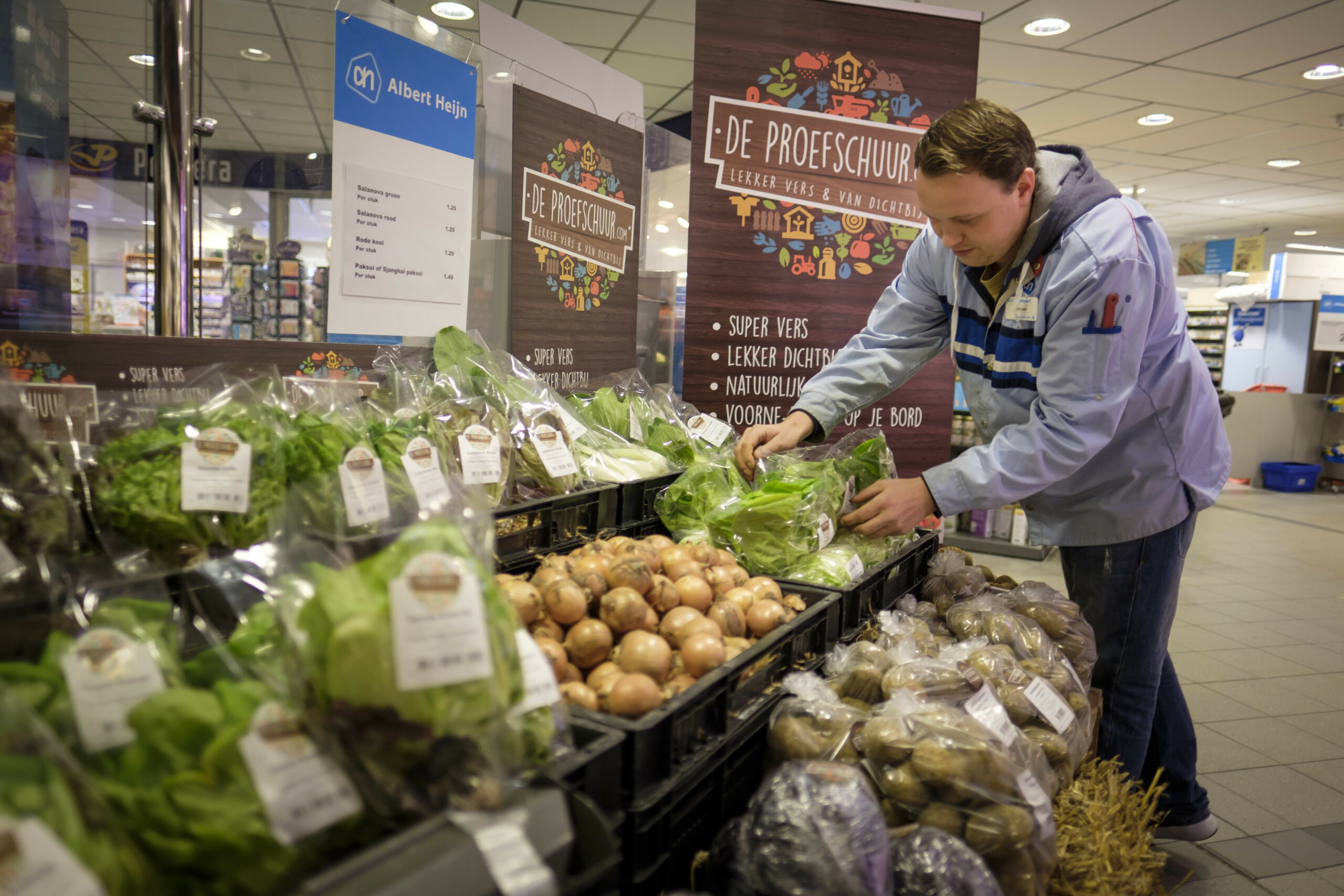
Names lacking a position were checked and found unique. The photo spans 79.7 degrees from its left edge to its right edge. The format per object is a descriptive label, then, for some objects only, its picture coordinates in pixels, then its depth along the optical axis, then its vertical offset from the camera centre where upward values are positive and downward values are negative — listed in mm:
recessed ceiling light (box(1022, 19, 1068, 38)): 5293 +2376
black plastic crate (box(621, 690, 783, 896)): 935 -576
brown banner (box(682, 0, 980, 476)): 2756 +663
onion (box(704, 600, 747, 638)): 1299 -403
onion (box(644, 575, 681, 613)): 1306 -374
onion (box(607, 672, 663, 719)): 1012 -421
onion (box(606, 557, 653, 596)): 1292 -341
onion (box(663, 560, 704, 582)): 1406 -356
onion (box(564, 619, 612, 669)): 1166 -411
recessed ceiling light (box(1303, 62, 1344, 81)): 6078 +2504
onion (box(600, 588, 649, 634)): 1223 -376
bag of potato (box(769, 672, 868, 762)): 1138 -510
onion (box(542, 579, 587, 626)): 1204 -363
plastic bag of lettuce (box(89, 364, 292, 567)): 1125 -194
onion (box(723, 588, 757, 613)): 1354 -385
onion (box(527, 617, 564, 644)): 1177 -397
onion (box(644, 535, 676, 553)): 1530 -340
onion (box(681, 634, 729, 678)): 1147 -411
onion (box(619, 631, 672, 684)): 1125 -409
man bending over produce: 1670 -32
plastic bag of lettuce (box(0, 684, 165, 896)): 547 -352
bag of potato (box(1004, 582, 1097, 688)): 1745 -520
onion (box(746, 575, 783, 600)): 1398 -380
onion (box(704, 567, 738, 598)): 1426 -376
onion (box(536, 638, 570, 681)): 1105 -408
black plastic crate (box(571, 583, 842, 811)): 940 -457
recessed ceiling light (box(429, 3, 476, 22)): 5293 +2282
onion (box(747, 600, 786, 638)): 1317 -405
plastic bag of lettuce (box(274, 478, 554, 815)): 711 -287
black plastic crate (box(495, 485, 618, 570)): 1543 -335
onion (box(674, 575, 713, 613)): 1336 -375
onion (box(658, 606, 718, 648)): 1227 -391
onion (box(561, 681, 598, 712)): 1073 -447
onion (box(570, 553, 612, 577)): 1300 -330
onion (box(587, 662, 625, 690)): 1112 -433
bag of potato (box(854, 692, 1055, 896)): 1087 -564
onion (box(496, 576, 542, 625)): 1172 -353
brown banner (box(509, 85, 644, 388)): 2766 +450
